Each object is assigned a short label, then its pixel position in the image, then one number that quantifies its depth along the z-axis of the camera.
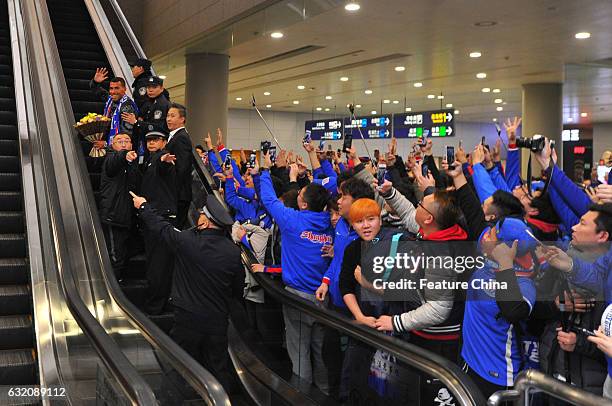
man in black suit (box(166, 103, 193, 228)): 5.59
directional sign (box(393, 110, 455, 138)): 18.80
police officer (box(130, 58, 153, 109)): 6.79
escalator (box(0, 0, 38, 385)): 4.24
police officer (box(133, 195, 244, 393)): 4.25
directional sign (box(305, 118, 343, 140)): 22.31
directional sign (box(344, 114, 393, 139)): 20.86
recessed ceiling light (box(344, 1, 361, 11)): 9.34
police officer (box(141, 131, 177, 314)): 5.10
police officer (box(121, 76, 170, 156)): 6.09
